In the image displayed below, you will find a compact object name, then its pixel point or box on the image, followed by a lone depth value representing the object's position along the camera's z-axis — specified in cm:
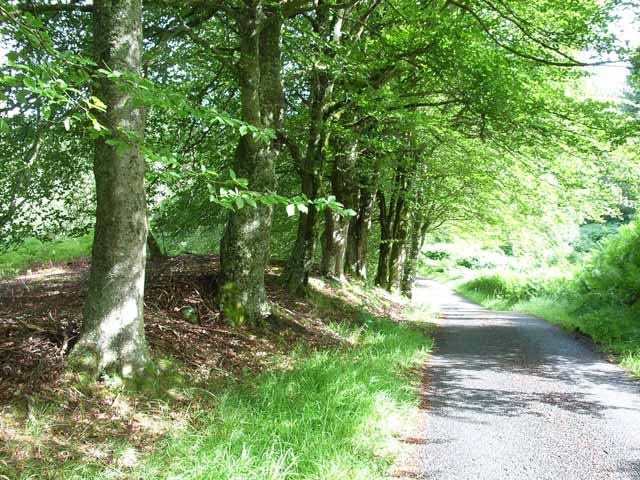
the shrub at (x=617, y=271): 1217
